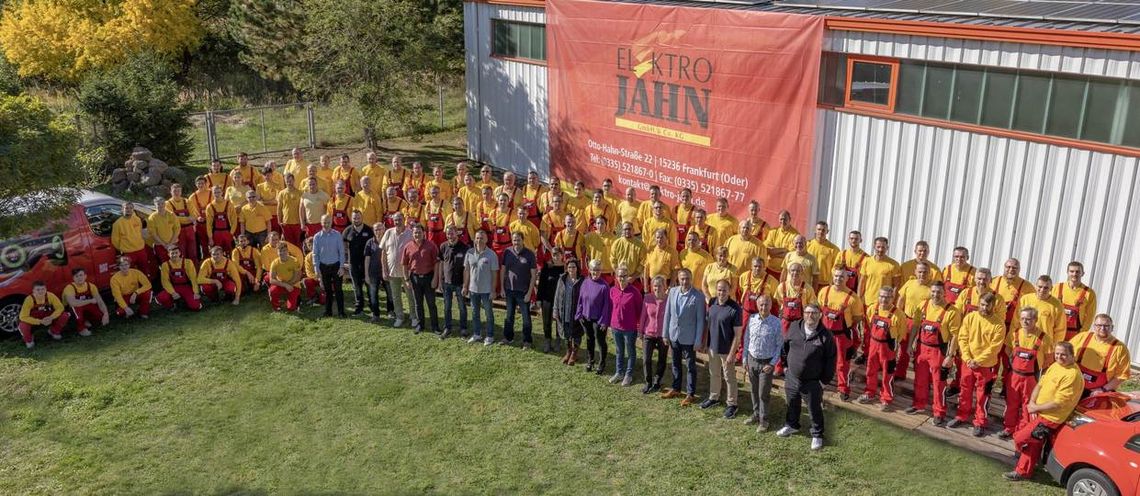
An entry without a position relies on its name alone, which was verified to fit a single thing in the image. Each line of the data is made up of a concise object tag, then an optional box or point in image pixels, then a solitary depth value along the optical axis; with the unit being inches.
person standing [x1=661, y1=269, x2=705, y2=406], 366.9
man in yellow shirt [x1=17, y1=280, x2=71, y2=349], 457.1
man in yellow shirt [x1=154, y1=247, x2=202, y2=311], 503.5
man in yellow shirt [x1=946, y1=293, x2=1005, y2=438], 337.7
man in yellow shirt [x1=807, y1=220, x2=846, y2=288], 416.8
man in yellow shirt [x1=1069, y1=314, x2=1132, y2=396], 316.5
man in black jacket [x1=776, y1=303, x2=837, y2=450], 332.5
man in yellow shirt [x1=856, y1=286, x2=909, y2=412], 362.6
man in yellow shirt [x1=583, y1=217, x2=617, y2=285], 447.8
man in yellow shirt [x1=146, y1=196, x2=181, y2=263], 513.7
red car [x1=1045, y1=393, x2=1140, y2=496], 274.7
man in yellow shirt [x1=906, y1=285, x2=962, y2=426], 351.3
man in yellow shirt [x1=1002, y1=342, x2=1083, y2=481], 303.1
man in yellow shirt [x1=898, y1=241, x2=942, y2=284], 372.2
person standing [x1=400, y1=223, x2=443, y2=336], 447.2
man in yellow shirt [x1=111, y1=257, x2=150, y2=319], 486.9
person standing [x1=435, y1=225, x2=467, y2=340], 444.5
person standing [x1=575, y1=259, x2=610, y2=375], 397.4
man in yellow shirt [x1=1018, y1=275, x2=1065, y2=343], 339.9
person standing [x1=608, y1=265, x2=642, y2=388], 387.5
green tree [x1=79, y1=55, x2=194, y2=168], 761.6
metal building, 394.9
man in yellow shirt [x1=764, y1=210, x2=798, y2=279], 434.3
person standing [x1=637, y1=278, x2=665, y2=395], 379.2
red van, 458.3
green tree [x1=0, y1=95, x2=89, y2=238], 304.7
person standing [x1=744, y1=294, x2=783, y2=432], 346.6
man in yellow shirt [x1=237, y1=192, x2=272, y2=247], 535.5
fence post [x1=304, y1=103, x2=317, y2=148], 878.7
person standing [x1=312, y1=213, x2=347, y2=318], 475.2
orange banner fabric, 512.1
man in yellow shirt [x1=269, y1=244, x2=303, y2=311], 498.0
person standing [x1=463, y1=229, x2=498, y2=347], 433.7
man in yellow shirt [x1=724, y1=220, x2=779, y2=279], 424.2
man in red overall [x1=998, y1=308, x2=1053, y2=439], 327.6
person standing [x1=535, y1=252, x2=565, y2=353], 440.1
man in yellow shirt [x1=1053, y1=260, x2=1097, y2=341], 349.7
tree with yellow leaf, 1003.3
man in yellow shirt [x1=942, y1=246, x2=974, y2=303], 377.4
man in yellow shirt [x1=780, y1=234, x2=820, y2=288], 400.5
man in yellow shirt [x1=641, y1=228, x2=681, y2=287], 422.6
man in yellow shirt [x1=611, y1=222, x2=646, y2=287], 439.2
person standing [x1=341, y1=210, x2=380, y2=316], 479.8
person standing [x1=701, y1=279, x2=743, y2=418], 359.3
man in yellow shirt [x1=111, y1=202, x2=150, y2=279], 496.1
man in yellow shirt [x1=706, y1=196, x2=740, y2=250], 459.5
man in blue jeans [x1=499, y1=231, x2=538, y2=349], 431.5
